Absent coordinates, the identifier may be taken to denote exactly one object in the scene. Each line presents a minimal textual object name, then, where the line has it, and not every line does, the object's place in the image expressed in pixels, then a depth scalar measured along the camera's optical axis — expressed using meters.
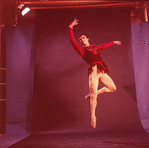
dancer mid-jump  4.21
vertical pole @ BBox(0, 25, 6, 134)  4.56
